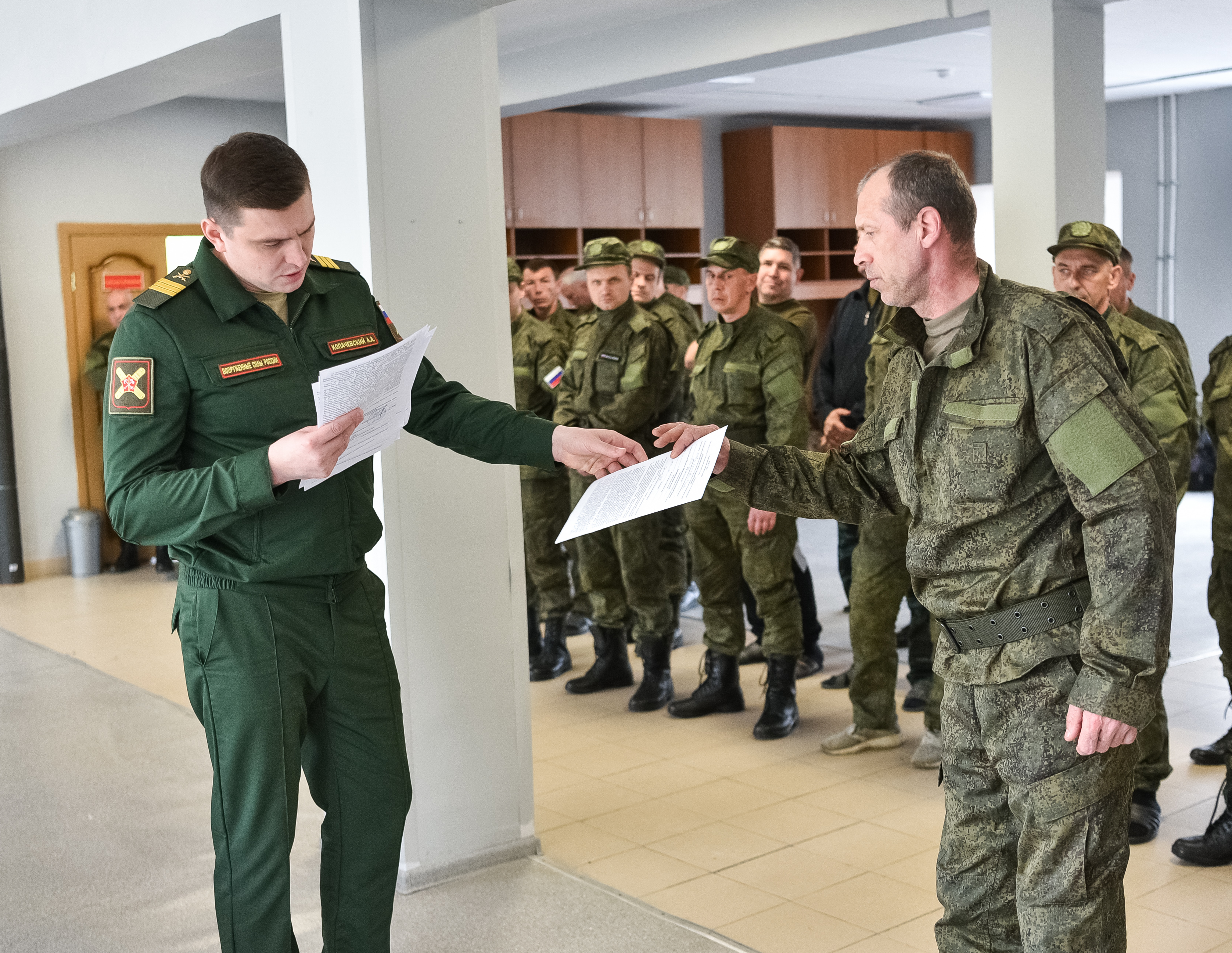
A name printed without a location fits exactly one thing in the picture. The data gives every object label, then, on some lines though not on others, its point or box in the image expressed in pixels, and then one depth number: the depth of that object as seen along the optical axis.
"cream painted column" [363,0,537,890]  3.18
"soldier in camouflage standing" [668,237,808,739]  4.59
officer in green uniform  2.08
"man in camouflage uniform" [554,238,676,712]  5.10
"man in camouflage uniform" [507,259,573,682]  5.66
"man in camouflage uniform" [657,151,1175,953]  1.91
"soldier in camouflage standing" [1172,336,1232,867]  3.35
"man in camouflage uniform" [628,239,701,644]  5.45
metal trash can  8.23
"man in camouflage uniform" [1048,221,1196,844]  3.53
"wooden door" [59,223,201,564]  8.20
